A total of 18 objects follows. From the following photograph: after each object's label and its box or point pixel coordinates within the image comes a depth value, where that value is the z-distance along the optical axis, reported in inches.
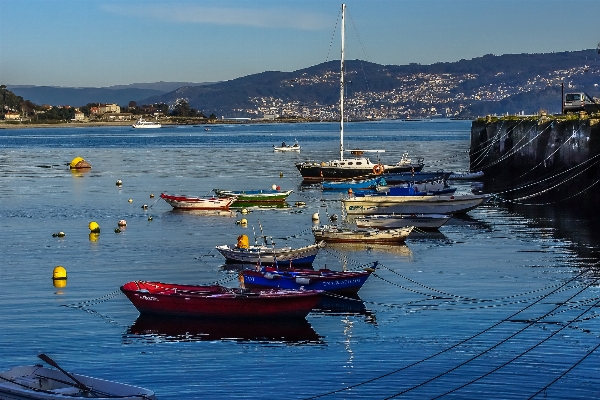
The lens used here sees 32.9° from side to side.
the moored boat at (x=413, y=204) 1871.3
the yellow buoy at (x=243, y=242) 1374.9
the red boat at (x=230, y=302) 976.3
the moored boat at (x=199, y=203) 2073.1
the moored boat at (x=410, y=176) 2539.4
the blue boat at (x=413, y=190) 1999.3
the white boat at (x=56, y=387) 642.8
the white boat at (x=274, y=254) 1285.7
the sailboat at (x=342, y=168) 2716.5
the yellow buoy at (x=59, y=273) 1224.2
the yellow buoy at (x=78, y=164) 3485.0
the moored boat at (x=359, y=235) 1504.7
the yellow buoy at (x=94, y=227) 1678.2
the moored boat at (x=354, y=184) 2452.3
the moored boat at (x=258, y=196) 2175.2
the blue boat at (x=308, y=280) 1090.7
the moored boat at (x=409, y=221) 1676.9
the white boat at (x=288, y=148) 4763.8
